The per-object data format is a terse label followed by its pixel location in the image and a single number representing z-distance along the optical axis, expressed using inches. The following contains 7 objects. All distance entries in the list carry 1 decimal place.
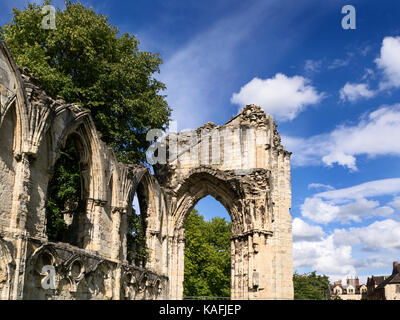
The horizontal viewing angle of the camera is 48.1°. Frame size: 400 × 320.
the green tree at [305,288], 1648.6
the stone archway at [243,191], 656.4
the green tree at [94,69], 585.6
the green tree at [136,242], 575.8
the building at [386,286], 1903.3
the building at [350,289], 2933.1
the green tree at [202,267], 1068.5
